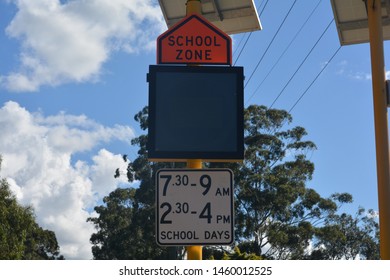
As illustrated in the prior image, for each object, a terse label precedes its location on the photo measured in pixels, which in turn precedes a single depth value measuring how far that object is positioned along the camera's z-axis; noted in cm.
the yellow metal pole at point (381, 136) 1509
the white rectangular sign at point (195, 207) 929
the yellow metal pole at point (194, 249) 970
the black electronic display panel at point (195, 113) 973
